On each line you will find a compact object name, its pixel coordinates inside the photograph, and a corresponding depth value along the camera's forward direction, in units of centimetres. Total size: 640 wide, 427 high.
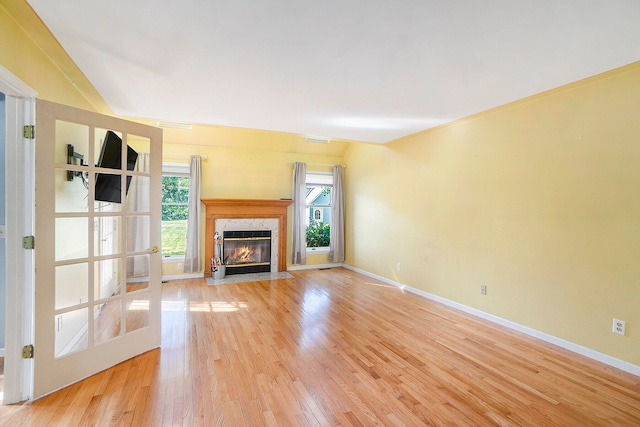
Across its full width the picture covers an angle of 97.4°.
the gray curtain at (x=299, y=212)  599
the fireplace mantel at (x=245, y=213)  539
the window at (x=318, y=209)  640
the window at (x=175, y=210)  530
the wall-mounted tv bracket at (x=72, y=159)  243
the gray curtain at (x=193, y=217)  521
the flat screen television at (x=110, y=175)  239
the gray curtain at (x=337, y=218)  635
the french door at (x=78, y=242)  197
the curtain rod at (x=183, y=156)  515
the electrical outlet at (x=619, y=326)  242
